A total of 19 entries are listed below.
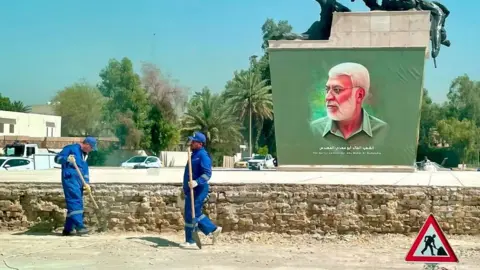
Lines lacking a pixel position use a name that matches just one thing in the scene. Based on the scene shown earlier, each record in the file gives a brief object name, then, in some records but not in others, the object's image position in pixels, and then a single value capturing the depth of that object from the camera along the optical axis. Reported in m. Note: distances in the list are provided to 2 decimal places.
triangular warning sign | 6.31
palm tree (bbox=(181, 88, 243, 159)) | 51.31
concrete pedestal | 23.33
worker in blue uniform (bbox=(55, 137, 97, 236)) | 10.59
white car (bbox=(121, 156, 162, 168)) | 35.01
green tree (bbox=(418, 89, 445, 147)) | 74.69
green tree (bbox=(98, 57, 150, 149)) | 55.50
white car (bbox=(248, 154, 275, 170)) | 39.25
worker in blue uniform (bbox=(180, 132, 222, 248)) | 9.60
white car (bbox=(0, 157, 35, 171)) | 25.05
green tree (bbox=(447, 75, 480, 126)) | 76.00
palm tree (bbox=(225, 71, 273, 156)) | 54.69
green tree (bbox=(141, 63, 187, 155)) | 55.75
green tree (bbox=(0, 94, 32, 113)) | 78.81
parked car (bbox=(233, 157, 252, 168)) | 45.96
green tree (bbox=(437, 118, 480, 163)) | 67.38
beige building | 56.36
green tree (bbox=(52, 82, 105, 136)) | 78.25
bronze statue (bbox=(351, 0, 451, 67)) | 24.06
